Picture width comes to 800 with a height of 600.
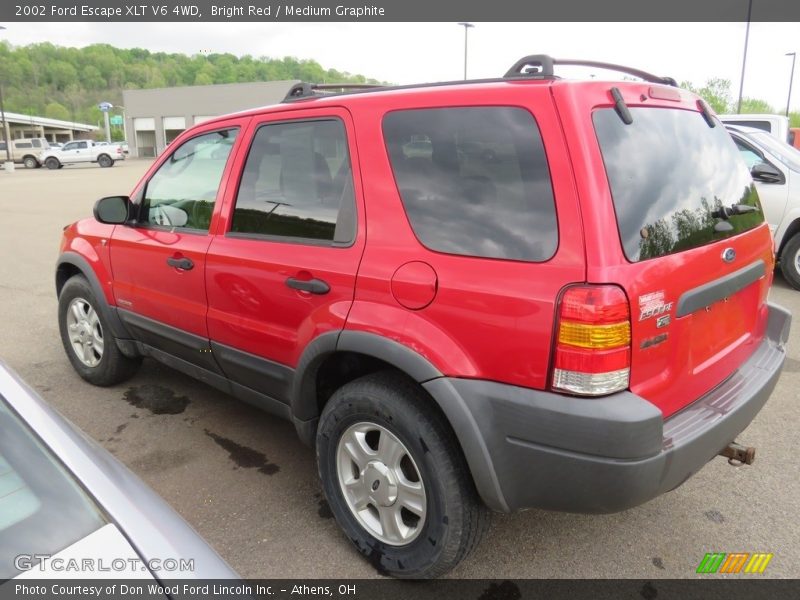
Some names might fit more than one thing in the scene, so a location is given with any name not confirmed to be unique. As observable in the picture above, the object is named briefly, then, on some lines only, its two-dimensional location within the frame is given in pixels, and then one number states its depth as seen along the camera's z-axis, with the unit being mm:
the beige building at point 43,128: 70875
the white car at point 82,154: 39750
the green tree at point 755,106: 59525
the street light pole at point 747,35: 22781
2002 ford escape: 1918
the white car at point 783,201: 6898
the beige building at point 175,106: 46969
